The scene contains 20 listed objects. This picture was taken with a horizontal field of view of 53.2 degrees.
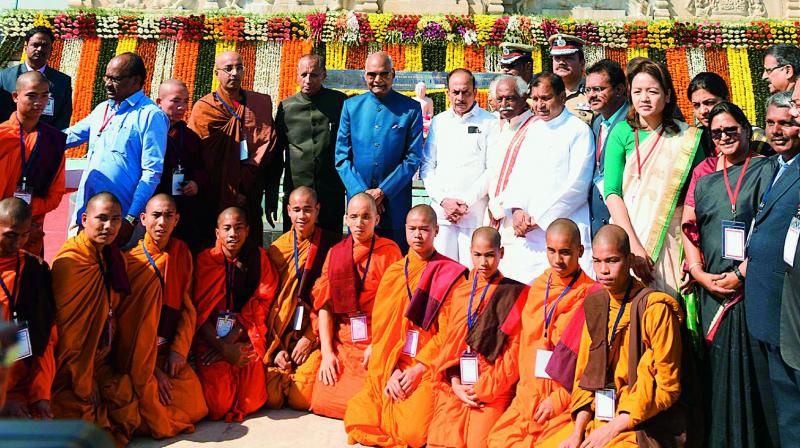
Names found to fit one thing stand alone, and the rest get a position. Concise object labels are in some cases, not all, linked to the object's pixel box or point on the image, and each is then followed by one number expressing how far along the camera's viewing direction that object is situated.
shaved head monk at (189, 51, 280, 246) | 5.80
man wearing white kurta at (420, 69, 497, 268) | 5.60
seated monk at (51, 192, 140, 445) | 4.31
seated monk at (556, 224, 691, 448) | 3.79
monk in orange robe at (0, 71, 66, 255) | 4.82
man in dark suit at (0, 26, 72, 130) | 6.16
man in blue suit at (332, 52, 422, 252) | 5.77
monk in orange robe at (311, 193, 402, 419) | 5.11
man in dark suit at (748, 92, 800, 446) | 3.66
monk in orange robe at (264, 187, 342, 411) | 5.12
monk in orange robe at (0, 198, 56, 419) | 4.00
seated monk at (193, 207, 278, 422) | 4.96
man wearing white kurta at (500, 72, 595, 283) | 5.03
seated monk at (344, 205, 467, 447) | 4.58
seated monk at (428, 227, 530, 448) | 4.41
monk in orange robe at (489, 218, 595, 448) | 4.19
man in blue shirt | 5.09
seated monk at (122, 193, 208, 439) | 4.62
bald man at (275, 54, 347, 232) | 5.95
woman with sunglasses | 3.85
